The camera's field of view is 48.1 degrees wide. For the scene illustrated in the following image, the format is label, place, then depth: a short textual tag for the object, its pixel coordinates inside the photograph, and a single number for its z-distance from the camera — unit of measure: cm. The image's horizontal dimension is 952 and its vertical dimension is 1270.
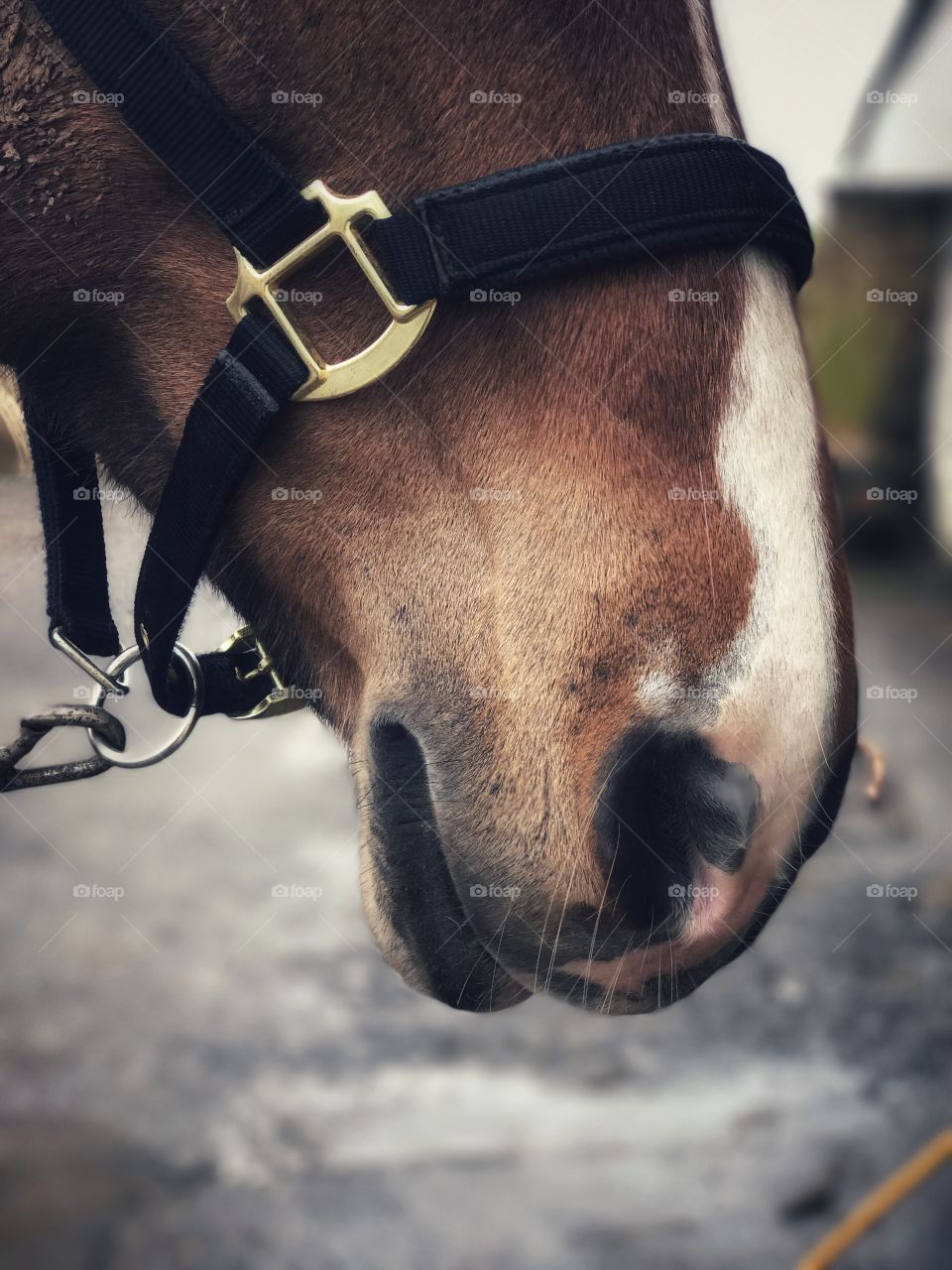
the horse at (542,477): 75
